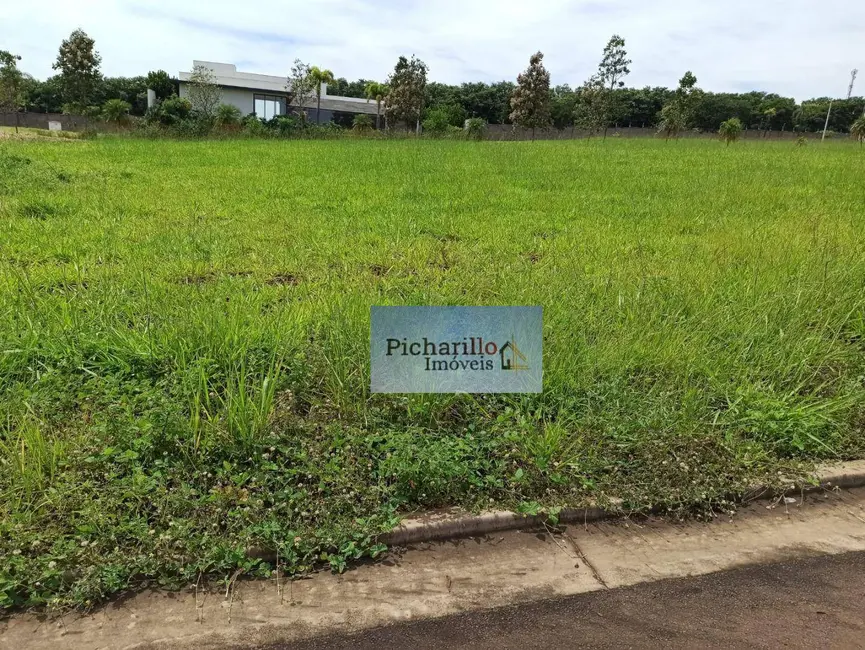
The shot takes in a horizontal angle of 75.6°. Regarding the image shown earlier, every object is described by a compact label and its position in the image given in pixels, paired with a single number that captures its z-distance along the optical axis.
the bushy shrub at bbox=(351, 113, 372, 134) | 31.38
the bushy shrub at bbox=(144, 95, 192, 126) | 26.55
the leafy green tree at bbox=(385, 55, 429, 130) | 41.19
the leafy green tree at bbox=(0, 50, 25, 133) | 35.91
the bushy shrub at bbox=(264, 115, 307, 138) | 27.28
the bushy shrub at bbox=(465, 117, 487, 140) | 29.14
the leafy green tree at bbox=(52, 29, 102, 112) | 33.38
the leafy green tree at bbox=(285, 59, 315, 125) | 39.16
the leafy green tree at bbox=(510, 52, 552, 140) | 38.56
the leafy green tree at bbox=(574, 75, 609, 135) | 37.56
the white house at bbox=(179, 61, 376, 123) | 42.38
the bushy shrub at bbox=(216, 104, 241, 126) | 26.59
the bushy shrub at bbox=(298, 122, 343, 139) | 27.93
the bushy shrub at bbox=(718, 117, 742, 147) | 28.14
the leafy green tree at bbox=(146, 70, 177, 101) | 42.81
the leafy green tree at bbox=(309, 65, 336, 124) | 39.12
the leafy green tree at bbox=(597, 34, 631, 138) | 36.47
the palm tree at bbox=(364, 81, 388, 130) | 45.28
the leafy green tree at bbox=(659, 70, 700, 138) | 34.06
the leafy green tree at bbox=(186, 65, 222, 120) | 31.19
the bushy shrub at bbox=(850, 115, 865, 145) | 27.15
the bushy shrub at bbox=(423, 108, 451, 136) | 32.04
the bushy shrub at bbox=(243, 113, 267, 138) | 25.45
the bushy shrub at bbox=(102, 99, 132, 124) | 27.16
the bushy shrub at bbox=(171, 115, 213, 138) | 23.95
